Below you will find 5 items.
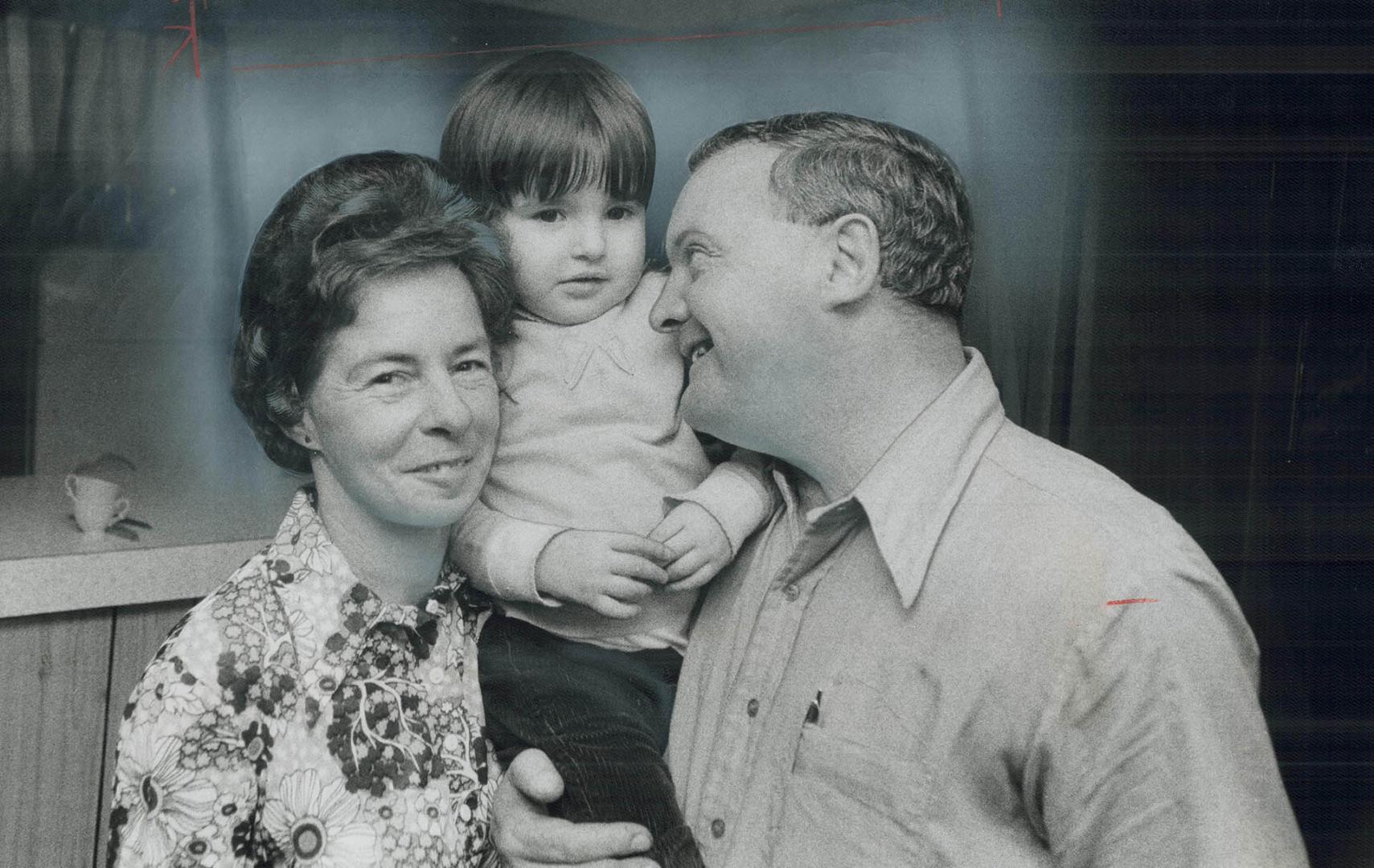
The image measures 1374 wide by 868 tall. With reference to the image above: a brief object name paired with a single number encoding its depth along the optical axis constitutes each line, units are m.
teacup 1.50
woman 1.33
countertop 1.49
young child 1.42
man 1.28
